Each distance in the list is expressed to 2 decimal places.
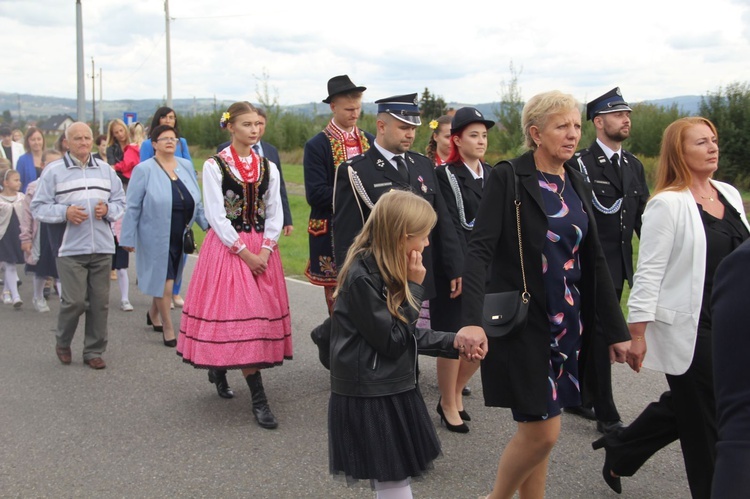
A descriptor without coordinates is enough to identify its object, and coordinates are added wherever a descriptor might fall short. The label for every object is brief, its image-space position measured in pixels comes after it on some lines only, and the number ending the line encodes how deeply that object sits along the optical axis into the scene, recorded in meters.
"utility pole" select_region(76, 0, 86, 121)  22.27
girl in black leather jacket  3.63
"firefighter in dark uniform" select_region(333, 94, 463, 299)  5.58
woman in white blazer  4.02
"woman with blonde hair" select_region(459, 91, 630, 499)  3.90
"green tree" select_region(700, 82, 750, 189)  20.36
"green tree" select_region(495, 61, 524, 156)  26.33
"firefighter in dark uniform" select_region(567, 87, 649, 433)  5.96
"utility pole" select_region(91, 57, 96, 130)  80.77
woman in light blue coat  8.10
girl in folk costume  5.89
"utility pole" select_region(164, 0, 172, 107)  33.75
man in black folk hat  6.39
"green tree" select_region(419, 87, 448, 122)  42.88
